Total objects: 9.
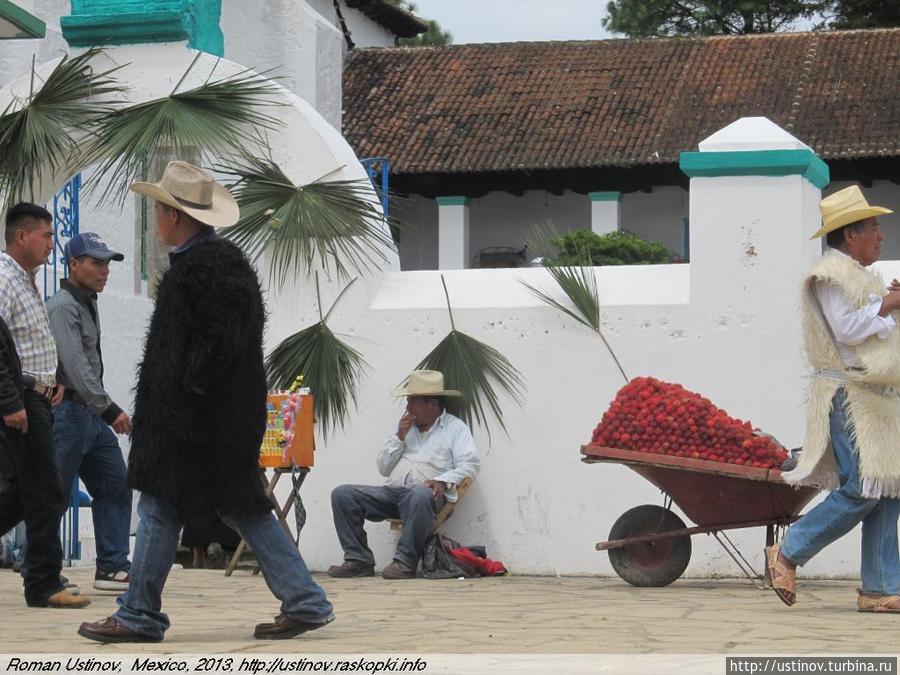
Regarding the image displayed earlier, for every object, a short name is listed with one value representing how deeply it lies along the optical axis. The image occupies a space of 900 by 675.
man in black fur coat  10.03
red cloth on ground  15.76
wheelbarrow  13.77
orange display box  15.52
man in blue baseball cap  13.63
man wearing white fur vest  11.84
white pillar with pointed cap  15.60
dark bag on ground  15.65
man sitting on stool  15.82
